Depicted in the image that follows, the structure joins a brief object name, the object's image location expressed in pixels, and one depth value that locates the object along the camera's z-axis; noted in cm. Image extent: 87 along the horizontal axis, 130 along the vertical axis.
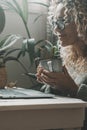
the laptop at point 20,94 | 87
